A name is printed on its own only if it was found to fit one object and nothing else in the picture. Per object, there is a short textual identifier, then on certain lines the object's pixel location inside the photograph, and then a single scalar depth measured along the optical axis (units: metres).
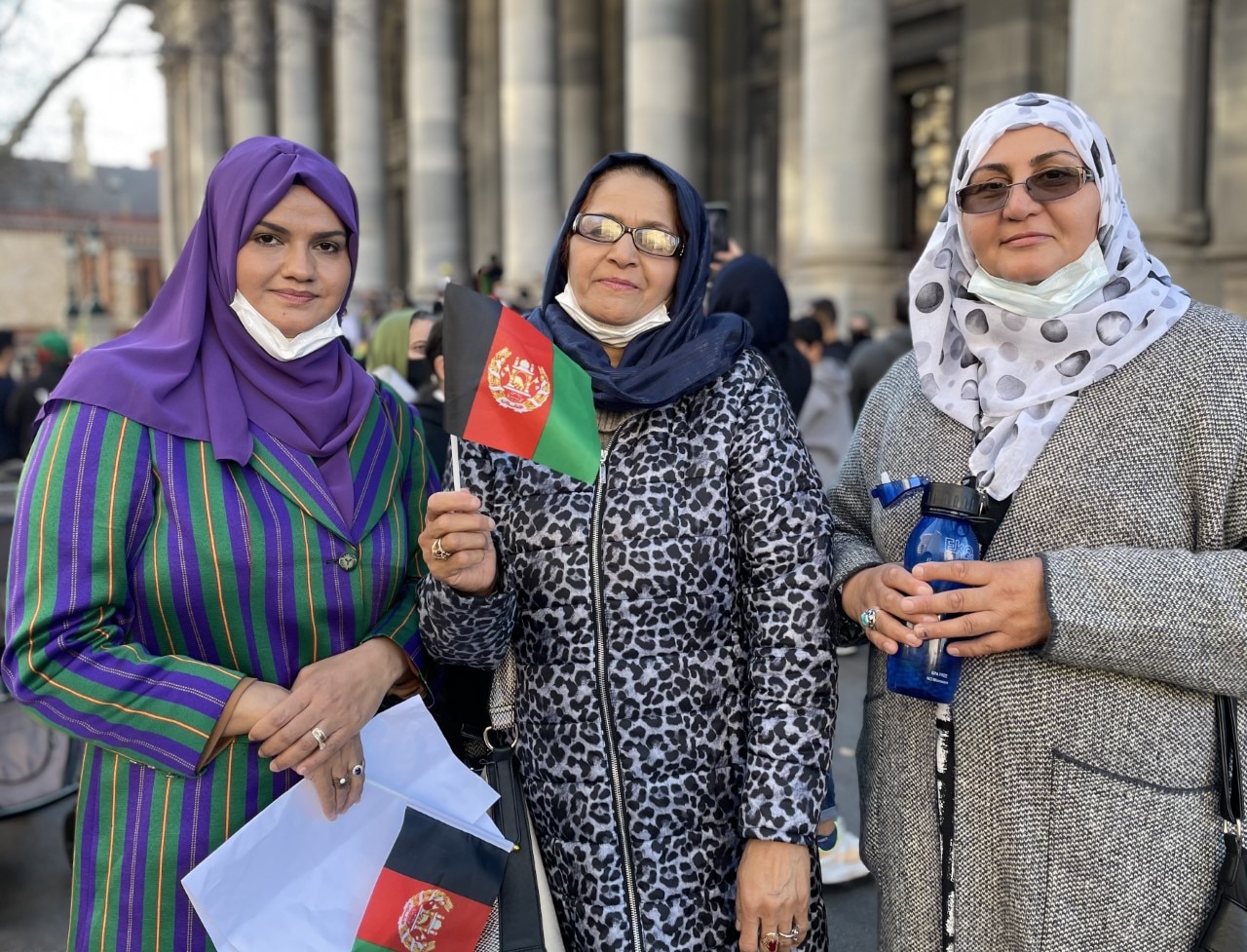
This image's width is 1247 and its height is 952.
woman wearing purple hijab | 1.70
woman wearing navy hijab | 1.86
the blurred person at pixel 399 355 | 5.04
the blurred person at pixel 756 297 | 4.63
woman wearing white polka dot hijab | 1.62
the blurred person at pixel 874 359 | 7.41
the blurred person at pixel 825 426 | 6.32
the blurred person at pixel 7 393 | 7.95
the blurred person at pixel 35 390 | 7.90
